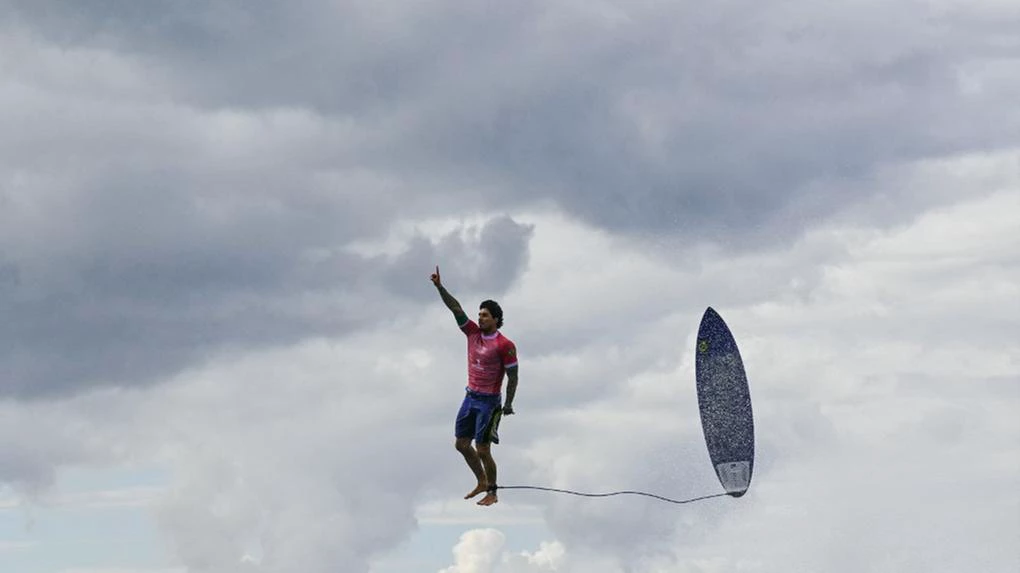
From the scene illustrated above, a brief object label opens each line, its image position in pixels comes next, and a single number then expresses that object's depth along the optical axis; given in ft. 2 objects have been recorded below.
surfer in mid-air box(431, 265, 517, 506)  114.93
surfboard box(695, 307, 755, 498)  144.25
